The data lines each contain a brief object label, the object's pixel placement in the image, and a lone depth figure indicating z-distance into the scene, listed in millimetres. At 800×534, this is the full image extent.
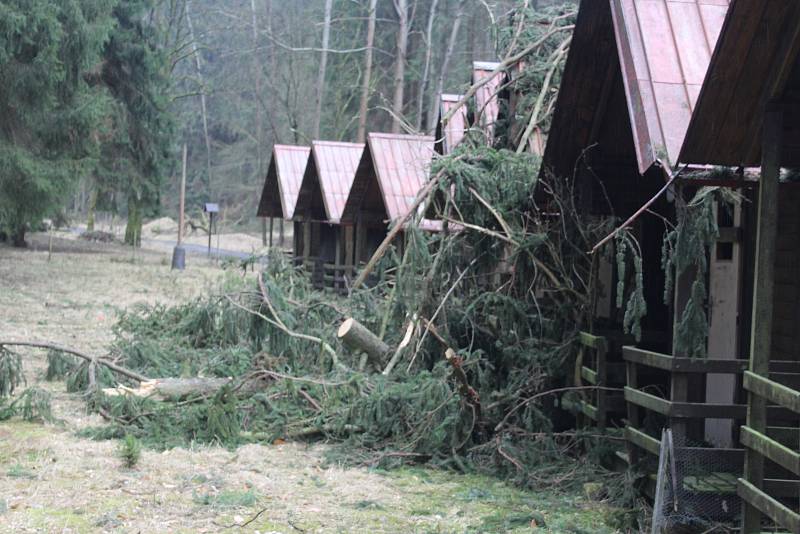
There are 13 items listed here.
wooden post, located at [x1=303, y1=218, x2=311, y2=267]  29044
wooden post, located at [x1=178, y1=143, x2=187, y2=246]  37125
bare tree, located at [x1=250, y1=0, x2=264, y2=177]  48031
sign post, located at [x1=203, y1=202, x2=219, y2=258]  38875
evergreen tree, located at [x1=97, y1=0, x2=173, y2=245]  34438
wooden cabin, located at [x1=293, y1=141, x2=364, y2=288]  25359
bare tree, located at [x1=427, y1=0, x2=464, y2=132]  41062
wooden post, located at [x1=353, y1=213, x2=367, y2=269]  24062
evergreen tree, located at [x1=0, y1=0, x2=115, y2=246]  23297
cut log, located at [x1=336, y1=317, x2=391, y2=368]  11273
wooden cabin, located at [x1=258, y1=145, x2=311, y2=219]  29406
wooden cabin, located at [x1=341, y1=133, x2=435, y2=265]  20672
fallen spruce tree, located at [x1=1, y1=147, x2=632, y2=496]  9546
